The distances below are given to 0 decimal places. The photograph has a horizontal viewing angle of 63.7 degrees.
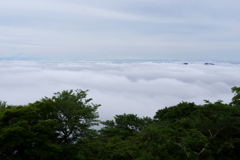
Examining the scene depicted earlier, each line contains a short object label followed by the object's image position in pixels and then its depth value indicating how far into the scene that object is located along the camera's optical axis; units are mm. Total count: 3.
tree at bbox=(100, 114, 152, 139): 30344
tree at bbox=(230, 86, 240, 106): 33938
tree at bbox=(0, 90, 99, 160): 16062
